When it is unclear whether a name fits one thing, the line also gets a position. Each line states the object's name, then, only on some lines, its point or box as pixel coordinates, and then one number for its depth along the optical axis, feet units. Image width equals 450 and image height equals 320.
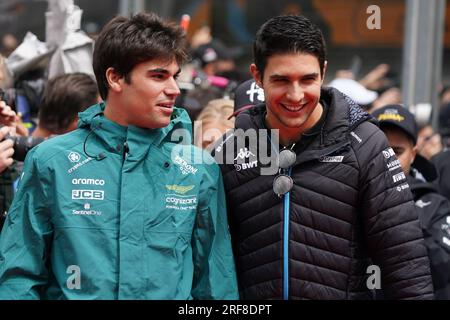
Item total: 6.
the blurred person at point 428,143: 41.49
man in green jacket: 18.98
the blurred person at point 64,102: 28.04
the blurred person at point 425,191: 26.55
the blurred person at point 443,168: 35.56
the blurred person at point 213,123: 28.05
